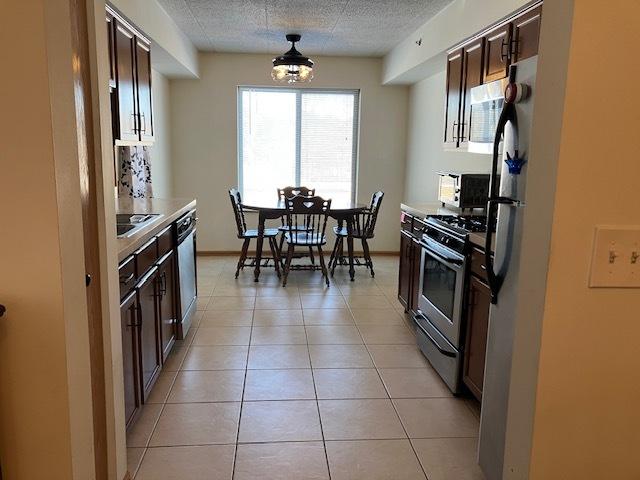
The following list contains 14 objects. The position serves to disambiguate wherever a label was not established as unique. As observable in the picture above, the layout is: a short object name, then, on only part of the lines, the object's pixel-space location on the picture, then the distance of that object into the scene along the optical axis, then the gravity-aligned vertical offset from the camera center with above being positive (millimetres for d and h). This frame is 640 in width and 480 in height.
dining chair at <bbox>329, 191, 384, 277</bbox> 5418 -786
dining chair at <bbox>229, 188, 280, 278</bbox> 5258 -827
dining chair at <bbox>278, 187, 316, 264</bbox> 5953 -415
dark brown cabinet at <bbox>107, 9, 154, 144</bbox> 2961 +431
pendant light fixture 4680 +786
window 6426 +187
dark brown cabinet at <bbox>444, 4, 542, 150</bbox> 2678 +588
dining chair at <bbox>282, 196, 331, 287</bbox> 4934 -753
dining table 5109 -567
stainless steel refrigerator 1712 -305
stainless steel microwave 2844 +264
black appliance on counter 3525 -206
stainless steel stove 2744 -756
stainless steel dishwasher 3387 -806
